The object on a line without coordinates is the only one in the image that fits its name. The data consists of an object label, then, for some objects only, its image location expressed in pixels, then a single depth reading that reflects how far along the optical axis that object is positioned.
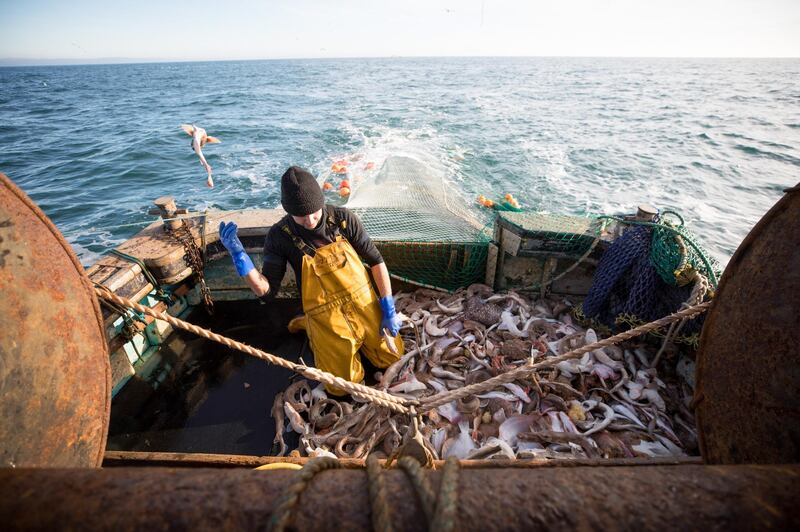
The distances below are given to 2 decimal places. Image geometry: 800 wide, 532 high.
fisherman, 3.12
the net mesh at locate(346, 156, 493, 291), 4.57
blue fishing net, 3.54
